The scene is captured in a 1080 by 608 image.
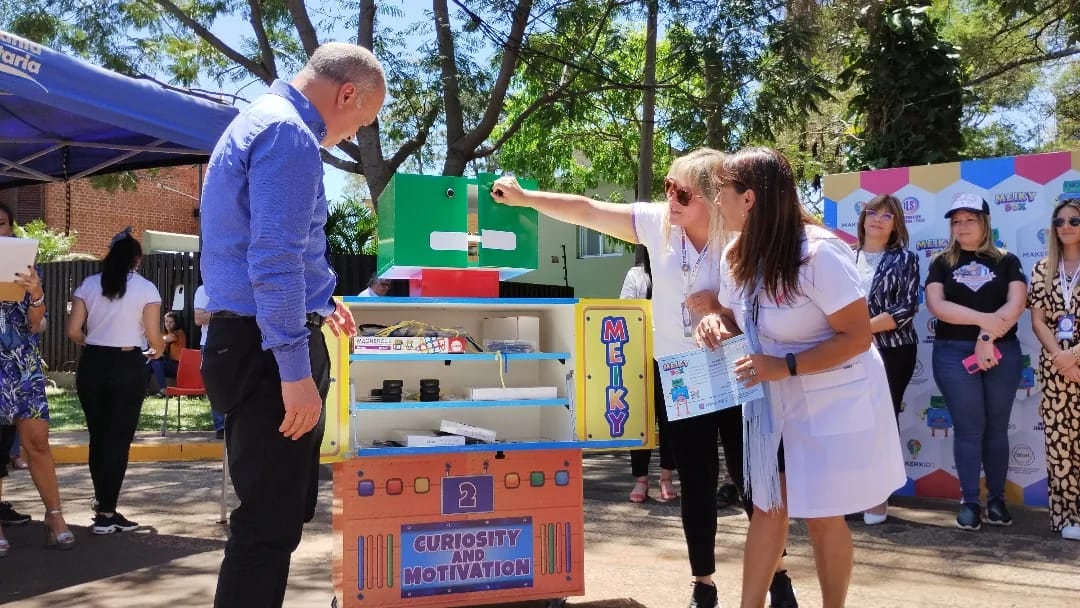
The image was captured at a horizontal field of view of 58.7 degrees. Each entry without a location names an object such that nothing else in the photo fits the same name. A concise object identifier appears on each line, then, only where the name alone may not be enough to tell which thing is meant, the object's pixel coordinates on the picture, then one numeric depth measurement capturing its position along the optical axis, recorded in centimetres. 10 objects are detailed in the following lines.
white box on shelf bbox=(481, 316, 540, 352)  429
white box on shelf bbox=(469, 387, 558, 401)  396
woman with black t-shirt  589
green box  386
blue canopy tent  525
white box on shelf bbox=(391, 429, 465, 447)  381
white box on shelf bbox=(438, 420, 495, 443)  394
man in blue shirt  254
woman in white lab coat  308
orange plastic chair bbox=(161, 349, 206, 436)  1096
